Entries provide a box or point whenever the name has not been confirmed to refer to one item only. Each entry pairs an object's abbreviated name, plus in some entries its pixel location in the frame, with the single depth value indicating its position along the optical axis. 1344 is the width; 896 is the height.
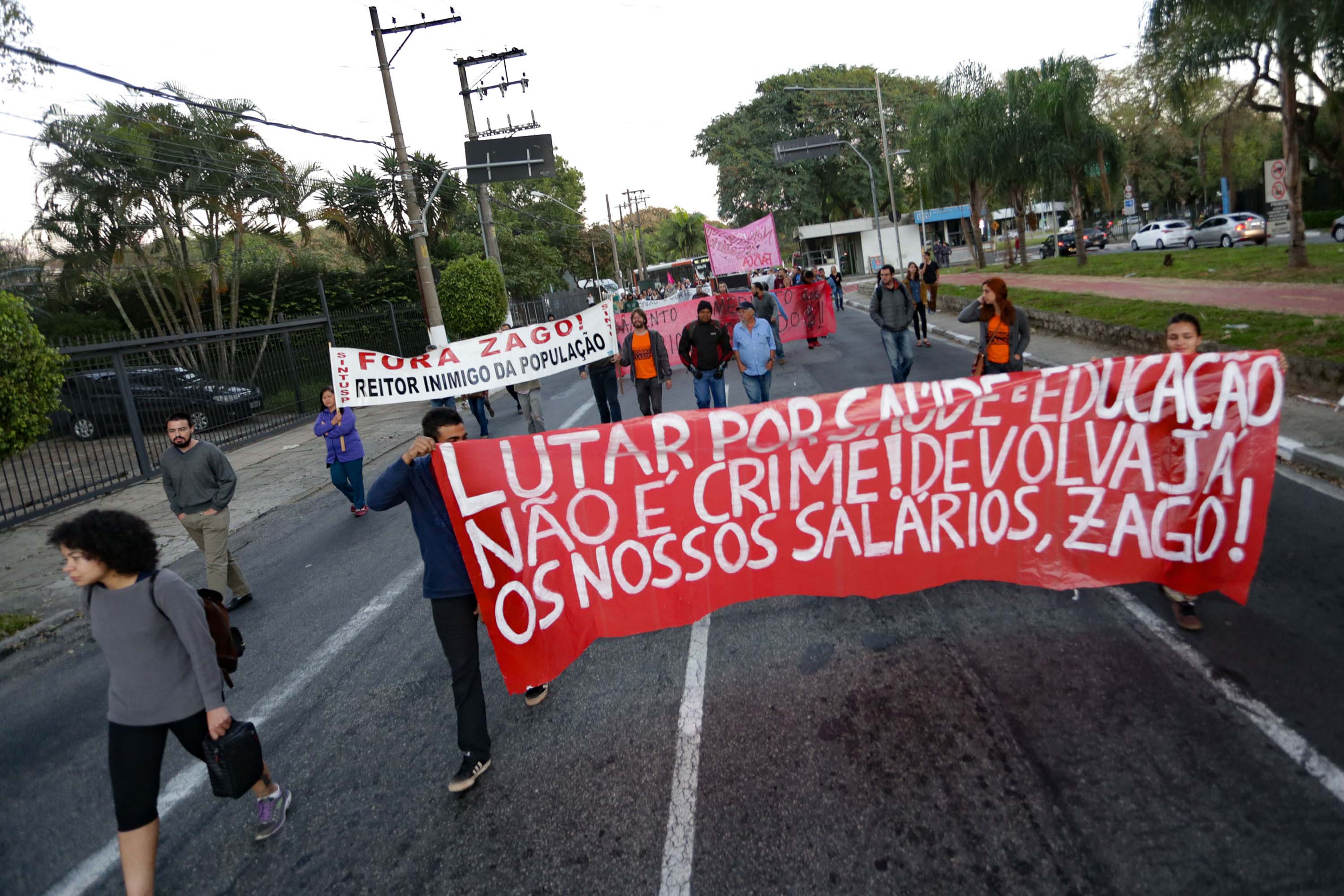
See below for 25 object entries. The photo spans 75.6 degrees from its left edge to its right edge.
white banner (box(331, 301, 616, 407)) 10.29
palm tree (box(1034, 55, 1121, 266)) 30.91
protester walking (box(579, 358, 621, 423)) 11.47
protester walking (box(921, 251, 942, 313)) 18.14
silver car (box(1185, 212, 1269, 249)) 34.12
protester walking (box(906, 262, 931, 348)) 16.30
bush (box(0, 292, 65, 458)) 8.19
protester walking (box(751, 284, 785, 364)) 16.58
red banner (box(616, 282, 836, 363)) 20.75
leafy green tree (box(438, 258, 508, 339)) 25.75
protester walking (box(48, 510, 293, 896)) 3.40
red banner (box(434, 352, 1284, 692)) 4.61
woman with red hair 7.93
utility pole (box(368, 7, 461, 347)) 18.72
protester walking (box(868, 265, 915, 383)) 11.48
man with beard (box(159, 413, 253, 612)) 6.71
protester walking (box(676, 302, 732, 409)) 10.55
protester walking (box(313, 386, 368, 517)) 9.45
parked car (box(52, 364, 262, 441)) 14.04
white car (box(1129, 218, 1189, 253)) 38.22
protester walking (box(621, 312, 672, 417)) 10.78
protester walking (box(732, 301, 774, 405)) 10.48
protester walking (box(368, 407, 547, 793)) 4.07
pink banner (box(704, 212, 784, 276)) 26.06
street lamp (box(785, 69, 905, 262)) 37.94
